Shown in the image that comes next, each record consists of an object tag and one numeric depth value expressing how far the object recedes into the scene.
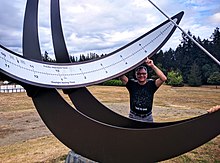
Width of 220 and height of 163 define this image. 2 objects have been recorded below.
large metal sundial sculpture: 1.85
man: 2.48
